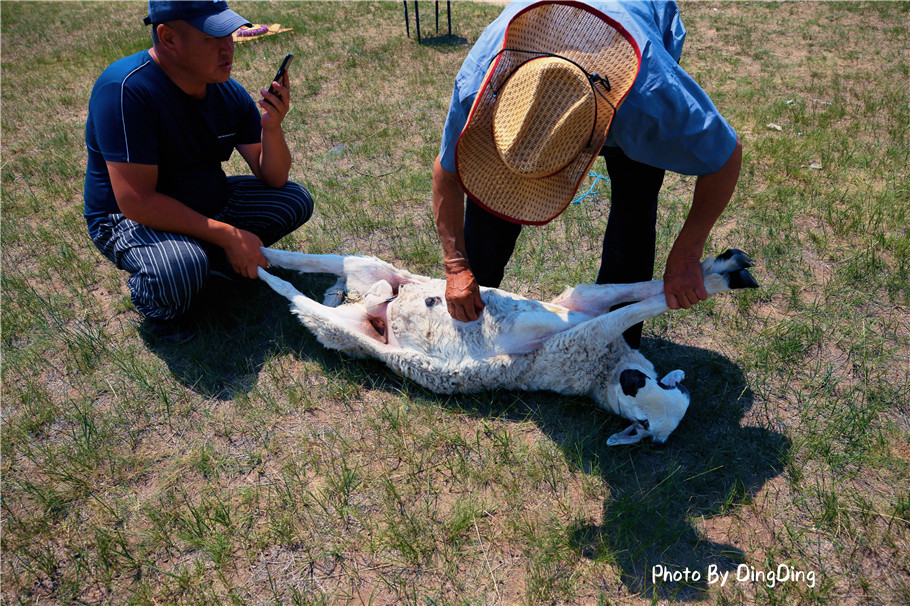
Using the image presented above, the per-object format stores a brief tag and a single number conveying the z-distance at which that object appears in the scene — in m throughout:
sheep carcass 2.64
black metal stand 8.51
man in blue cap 2.80
